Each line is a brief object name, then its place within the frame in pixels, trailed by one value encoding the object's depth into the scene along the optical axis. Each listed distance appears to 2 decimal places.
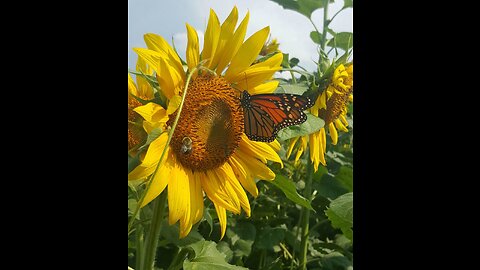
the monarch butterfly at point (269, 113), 0.72
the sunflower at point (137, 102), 0.66
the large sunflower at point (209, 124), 0.65
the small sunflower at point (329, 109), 0.97
